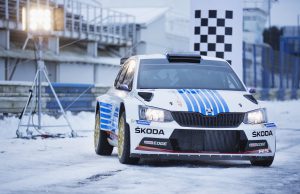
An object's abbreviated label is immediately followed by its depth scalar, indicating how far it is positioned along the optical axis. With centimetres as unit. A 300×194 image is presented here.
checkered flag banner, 1736
